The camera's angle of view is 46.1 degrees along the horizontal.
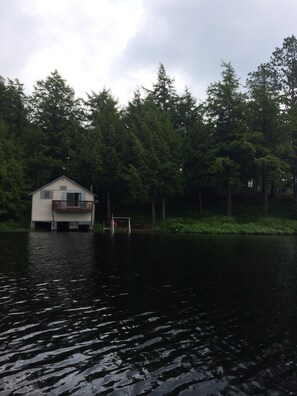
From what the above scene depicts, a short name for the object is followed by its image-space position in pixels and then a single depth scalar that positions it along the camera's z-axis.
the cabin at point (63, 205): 52.41
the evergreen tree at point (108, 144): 55.69
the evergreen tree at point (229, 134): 52.25
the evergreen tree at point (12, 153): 53.16
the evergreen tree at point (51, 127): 59.31
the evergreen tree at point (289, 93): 54.47
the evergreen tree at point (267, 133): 53.00
